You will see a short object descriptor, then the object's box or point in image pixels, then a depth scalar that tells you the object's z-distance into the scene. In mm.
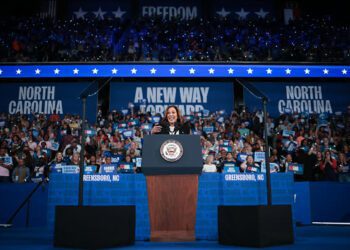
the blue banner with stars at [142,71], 14641
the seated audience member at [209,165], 9367
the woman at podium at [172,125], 5195
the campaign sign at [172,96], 16141
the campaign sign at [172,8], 20906
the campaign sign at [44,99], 16047
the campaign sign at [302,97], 16312
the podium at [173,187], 4652
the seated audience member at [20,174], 10008
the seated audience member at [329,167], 10136
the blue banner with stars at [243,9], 21109
